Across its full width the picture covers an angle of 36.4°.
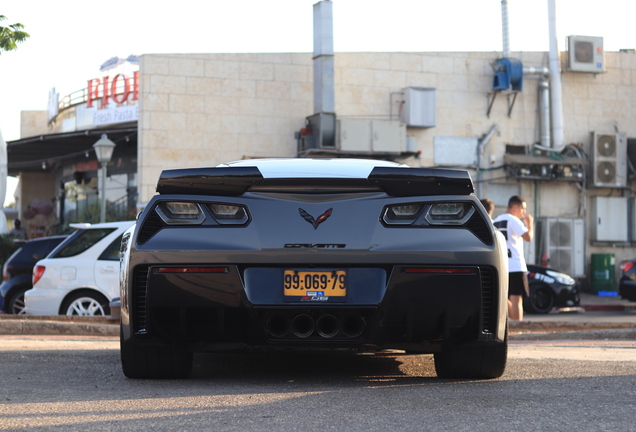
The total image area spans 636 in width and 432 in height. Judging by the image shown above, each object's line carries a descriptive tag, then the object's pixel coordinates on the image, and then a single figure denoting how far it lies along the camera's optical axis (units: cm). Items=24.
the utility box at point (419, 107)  2589
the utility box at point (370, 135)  2488
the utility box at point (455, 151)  2658
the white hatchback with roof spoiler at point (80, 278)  1141
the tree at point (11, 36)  1500
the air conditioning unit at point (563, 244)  2719
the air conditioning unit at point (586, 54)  2731
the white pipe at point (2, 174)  1883
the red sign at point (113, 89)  3044
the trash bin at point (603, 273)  2722
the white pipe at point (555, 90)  2673
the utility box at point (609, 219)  2805
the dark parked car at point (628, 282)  1847
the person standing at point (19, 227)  3365
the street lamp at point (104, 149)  1977
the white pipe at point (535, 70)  2667
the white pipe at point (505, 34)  2686
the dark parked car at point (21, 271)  1334
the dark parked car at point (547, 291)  1842
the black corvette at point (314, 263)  465
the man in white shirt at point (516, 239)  1020
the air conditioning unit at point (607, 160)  2755
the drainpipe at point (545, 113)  2716
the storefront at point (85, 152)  2953
